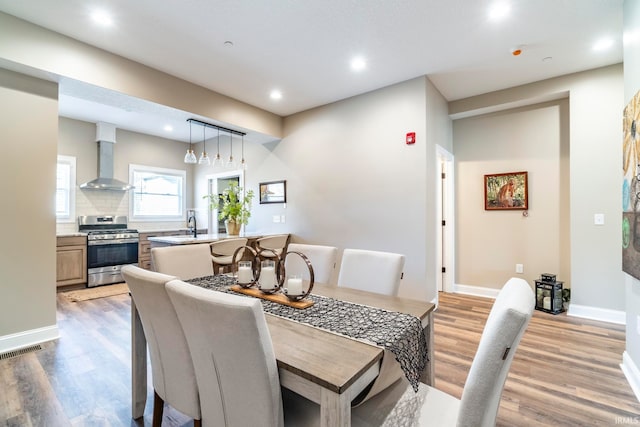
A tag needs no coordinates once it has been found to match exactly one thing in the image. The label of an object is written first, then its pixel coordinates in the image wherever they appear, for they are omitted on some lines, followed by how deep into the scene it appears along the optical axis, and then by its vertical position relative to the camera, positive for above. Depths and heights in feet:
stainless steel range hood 17.08 +3.37
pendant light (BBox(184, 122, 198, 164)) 12.46 +2.46
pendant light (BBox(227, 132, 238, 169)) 18.45 +4.59
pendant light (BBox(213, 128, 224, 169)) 12.98 +2.48
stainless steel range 15.60 -1.83
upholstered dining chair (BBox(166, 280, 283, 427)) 2.93 -1.51
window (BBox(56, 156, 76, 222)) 16.14 +1.47
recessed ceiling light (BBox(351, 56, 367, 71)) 9.95 +5.35
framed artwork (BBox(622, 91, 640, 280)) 6.14 +0.54
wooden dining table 2.79 -1.58
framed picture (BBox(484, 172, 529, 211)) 12.62 +1.07
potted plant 13.41 +0.18
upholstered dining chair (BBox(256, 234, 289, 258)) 11.69 -1.17
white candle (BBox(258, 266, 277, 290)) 5.47 -1.20
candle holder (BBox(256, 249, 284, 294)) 5.47 -1.19
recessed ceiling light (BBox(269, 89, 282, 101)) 12.53 +5.36
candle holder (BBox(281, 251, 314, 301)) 5.04 -1.41
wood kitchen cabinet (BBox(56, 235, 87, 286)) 14.51 -2.31
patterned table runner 3.63 -1.56
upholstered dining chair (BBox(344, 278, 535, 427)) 2.66 -1.69
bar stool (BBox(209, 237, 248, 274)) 11.13 -1.35
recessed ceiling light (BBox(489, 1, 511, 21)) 7.32 +5.33
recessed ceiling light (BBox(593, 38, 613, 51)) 8.88 +5.37
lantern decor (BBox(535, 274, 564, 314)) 11.12 -3.10
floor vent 8.00 -3.89
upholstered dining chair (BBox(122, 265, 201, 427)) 3.99 -1.86
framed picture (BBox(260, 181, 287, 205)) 15.58 +1.29
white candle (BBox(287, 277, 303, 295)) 5.12 -1.28
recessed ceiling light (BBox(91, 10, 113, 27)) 7.62 +5.31
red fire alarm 11.18 +3.00
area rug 13.67 -3.89
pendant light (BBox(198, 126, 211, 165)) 12.50 +2.43
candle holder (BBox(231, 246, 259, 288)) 5.87 -1.37
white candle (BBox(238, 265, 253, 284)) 5.88 -1.22
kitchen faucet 19.49 -0.74
